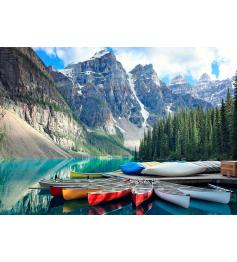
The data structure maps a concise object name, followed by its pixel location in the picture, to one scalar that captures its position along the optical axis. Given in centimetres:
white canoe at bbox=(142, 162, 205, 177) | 1638
